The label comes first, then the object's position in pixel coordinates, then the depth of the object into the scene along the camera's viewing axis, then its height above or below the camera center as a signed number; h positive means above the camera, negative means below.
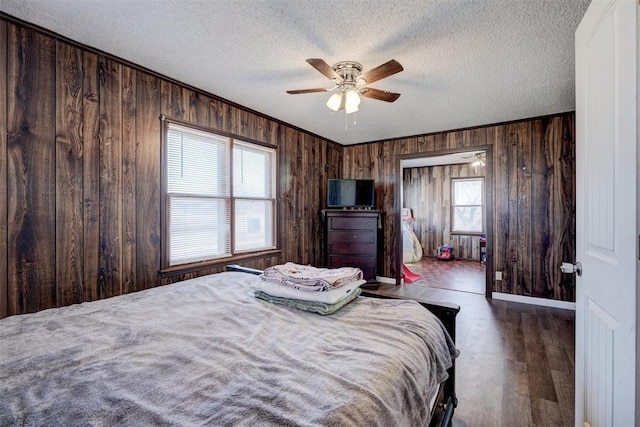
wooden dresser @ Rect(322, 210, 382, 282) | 4.32 -0.44
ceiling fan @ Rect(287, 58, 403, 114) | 2.09 +1.01
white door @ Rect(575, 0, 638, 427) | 0.88 -0.01
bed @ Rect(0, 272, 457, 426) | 0.74 -0.52
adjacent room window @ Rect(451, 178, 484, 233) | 6.80 +0.15
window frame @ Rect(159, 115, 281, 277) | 2.56 -0.02
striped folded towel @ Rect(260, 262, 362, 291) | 1.50 -0.37
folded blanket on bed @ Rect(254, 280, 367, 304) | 1.44 -0.44
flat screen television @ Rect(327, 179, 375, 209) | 4.62 +0.30
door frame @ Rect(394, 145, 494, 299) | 4.00 +0.10
